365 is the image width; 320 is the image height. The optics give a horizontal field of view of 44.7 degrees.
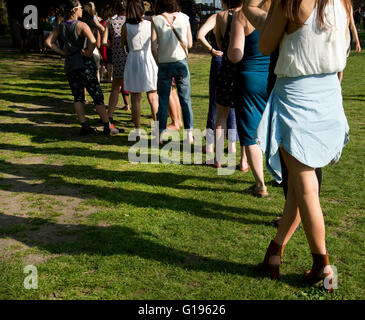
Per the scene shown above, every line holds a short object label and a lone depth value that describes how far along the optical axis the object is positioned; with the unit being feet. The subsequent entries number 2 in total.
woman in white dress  21.90
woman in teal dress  13.99
